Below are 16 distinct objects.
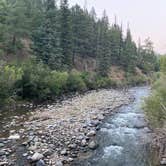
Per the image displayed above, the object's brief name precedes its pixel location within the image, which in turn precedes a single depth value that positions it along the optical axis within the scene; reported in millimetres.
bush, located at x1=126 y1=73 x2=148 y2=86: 35734
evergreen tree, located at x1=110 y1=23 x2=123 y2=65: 37516
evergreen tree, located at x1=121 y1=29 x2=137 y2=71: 38748
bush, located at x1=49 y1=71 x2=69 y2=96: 16449
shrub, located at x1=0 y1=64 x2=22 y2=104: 12073
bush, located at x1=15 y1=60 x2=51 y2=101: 14636
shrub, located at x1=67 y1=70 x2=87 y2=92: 20095
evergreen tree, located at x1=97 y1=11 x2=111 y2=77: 30126
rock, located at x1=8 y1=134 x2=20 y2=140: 8516
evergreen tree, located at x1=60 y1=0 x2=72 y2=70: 25447
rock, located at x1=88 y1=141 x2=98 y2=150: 8189
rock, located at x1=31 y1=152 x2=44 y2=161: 6984
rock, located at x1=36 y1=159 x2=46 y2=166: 6720
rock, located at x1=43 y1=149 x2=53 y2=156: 7409
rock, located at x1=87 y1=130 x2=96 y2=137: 9351
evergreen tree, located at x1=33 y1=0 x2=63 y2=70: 22425
